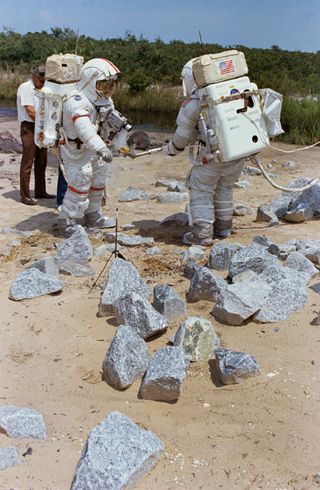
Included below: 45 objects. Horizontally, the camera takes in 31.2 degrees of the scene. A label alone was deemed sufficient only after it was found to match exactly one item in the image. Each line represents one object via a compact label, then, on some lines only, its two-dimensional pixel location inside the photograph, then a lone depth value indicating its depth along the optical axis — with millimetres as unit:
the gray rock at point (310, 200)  6809
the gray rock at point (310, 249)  5216
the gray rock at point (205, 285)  4473
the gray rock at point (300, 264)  4904
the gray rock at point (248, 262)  4773
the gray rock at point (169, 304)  4242
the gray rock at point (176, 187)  8258
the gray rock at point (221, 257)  5109
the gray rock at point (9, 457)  2875
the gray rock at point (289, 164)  10244
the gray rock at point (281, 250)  5262
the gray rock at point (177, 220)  6770
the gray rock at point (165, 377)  3318
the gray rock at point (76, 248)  5383
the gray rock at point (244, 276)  4504
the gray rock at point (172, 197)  7805
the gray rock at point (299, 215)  6617
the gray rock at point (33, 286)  4750
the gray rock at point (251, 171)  9625
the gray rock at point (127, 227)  6613
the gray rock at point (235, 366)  3506
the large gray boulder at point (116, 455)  2682
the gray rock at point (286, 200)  6930
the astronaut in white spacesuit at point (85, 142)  5719
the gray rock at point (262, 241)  5586
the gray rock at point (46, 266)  5145
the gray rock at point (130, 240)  5965
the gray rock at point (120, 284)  4344
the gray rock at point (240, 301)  4132
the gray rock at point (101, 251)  5673
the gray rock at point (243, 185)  8602
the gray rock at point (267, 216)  6602
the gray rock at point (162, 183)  8688
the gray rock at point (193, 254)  5449
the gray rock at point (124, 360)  3482
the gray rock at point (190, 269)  4977
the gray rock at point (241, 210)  7145
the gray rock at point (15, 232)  6492
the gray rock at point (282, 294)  4215
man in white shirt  7301
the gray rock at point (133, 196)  7942
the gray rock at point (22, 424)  3096
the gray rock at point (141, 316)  3967
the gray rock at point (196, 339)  3762
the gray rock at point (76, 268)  5191
